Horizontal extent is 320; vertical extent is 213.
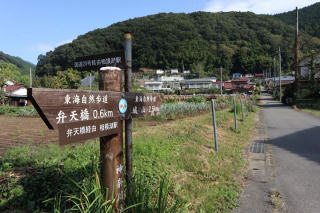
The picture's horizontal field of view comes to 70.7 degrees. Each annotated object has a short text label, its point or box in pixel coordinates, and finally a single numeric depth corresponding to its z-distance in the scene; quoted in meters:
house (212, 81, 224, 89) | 85.91
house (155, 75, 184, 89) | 85.24
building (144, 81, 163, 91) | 78.94
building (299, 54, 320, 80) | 27.81
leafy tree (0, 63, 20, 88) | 47.10
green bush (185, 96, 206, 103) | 21.52
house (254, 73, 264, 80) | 111.38
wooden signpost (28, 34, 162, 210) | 1.60
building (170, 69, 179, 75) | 109.26
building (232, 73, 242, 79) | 114.06
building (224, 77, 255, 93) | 70.26
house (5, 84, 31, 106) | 31.80
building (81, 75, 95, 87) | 59.02
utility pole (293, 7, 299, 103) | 25.48
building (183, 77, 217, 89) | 83.54
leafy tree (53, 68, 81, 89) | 45.50
